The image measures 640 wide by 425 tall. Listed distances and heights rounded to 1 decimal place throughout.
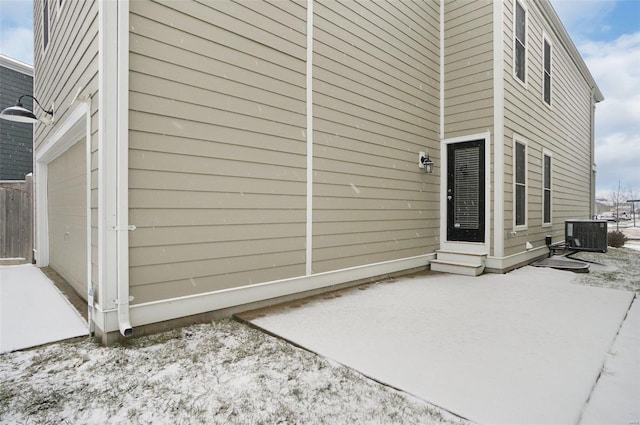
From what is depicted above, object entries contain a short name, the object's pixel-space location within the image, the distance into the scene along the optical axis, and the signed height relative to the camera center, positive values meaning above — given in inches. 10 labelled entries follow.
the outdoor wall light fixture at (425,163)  213.3 +29.3
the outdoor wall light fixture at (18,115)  147.5 +41.3
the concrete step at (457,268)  197.5 -35.1
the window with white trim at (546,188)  266.4 +17.6
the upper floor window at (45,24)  189.2 +106.2
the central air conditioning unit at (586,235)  244.4 -18.6
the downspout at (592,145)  431.5 +84.1
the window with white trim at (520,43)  223.0 +111.7
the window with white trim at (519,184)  217.5 +17.1
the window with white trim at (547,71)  276.3 +114.2
